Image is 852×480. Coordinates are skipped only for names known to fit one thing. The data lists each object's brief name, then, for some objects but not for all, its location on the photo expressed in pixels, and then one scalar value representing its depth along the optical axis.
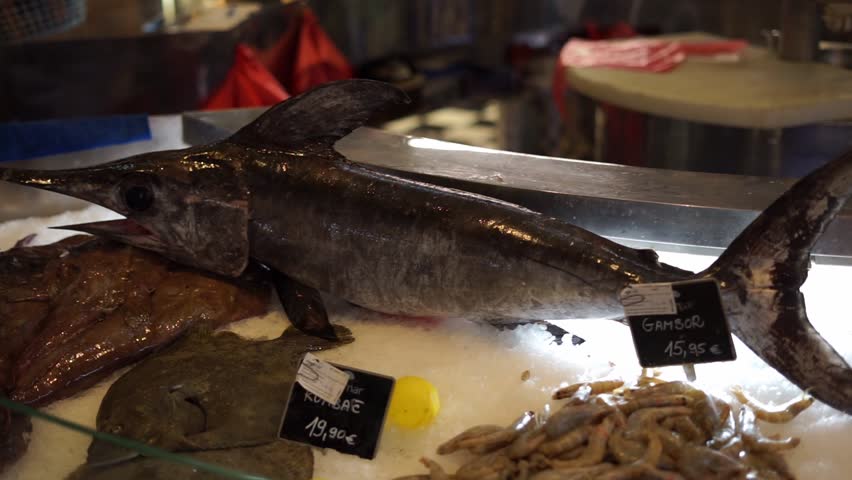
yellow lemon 1.68
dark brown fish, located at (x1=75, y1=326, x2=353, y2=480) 1.49
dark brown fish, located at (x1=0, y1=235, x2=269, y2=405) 1.80
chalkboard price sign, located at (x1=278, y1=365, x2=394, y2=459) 1.61
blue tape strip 2.93
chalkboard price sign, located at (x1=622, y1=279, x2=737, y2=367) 1.57
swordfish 1.75
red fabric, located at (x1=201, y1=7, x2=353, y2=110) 4.33
